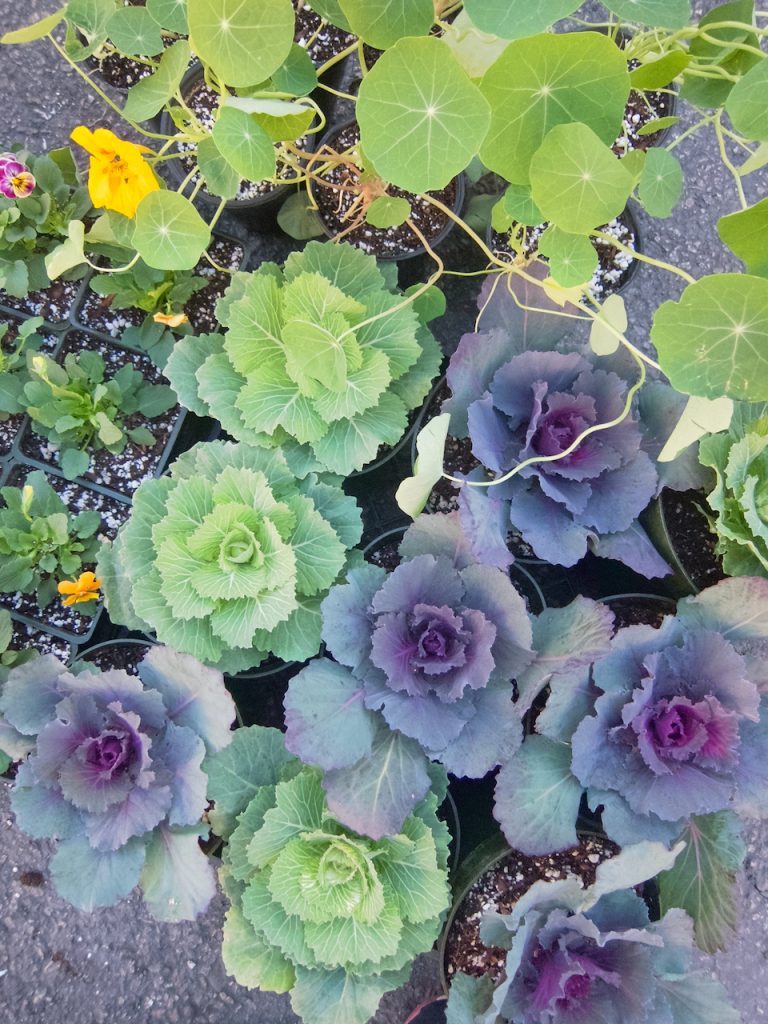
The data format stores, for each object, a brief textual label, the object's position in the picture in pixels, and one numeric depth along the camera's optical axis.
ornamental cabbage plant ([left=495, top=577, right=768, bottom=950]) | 0.97
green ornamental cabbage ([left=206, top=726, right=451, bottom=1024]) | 0.98
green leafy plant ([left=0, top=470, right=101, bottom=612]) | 1.18
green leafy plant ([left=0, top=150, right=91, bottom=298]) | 1.23
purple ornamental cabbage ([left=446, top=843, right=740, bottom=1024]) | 0.93
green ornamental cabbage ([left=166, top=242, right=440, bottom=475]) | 1.07
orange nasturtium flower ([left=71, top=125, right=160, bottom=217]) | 0.99
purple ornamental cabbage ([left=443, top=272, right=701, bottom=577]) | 1.03
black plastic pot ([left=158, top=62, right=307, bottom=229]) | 1.32
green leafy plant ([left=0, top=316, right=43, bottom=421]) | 1.23
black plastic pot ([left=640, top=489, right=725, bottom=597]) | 1.15
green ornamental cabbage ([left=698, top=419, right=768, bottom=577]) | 1.00
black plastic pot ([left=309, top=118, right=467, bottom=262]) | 1.29
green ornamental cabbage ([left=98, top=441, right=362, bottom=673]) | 0.99
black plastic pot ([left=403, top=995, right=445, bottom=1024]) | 1.26
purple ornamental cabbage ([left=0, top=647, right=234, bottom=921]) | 1.00
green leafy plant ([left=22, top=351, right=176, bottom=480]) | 1.21
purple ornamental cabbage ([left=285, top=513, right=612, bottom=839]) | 0.97
